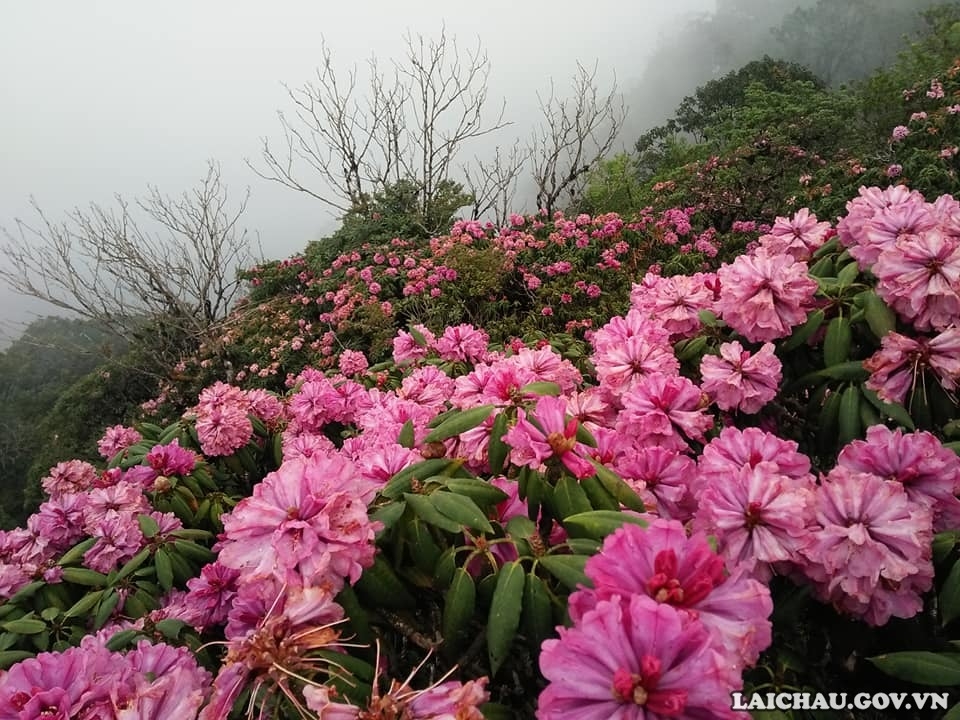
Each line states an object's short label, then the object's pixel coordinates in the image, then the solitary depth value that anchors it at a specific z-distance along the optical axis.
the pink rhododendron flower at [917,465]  0.78
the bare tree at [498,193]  11.95
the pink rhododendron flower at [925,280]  1.02
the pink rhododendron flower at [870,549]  0.70
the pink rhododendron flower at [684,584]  0.53
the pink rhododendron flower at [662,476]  0.91
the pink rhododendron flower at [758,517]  0.71
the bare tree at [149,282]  8.14
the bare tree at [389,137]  10.84
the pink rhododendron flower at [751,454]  0.84
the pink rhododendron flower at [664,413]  1.01
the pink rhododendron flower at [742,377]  1.09
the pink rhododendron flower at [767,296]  1.14
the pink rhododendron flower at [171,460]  1.68
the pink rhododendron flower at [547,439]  0.81
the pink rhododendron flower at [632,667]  0.47
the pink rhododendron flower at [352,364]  2.77
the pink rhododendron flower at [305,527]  0.71
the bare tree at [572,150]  11.12
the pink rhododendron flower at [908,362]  0.98
